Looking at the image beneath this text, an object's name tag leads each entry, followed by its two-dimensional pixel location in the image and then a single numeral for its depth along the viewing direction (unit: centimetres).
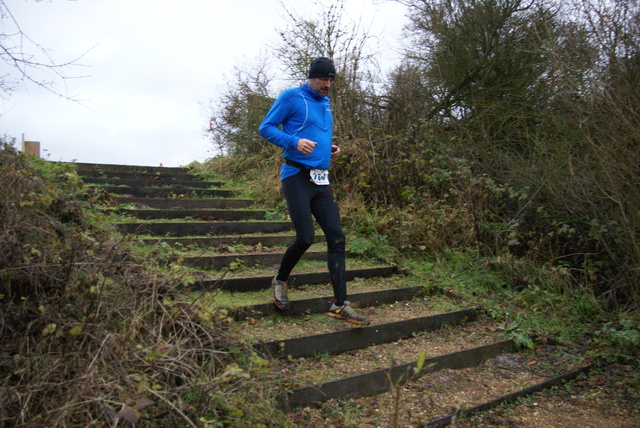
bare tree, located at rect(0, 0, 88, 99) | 417
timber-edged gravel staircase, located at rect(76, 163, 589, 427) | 354
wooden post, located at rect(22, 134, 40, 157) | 792
